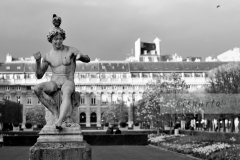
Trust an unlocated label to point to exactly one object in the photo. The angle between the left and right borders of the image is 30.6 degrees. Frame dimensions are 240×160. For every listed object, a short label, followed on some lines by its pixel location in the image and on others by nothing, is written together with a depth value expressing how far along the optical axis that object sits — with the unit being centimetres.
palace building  12444
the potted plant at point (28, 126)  8419
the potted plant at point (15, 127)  8087
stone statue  1064
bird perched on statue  1124
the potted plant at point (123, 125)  9370
